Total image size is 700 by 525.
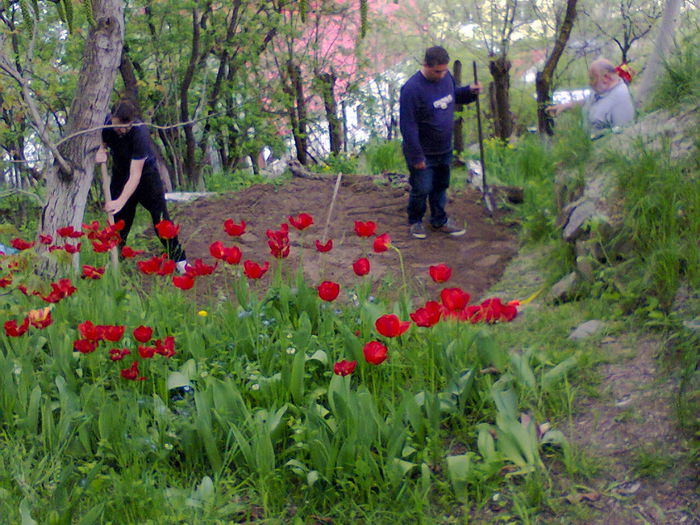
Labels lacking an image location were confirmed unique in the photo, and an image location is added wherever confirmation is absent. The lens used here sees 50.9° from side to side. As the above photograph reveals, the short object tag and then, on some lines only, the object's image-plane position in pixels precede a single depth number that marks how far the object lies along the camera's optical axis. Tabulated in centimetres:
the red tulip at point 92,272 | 351
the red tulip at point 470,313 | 320
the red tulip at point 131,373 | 277
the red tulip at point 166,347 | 290
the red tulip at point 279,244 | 352
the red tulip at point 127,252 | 367
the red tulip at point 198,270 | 332
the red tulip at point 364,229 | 360
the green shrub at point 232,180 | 909
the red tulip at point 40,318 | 296
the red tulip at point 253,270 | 326
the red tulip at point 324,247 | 353
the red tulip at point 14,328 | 293
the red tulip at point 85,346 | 280
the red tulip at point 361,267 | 329
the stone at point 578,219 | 454
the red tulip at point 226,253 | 336
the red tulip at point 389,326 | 271
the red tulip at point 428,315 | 278
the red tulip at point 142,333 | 282
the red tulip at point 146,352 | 283
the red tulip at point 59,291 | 316
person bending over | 514
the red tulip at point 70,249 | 365
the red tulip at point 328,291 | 308
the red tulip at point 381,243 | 342
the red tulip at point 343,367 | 272
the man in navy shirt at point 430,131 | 646
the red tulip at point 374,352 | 271
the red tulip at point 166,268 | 343
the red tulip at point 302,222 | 363
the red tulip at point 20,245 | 376
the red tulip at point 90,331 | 278
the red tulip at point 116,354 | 287
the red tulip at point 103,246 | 369
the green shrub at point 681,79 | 468
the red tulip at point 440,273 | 305
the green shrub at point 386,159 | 984
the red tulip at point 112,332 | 282
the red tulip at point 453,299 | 282
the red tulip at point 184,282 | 324
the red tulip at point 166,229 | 379
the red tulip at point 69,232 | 381
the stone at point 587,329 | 355
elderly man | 609
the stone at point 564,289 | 429
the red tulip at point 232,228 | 370
